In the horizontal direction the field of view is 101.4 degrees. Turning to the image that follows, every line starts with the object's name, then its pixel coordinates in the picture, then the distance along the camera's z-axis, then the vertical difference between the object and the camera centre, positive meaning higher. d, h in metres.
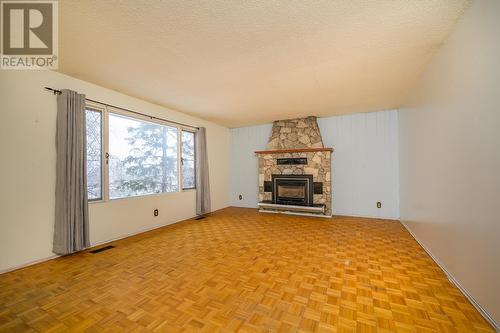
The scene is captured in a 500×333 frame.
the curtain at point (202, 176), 5.08 -0.17
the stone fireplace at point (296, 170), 5.06 -0.05
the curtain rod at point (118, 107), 2.71 +1.07
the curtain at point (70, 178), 2.69 -0.10
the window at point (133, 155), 3.24 +0.29
